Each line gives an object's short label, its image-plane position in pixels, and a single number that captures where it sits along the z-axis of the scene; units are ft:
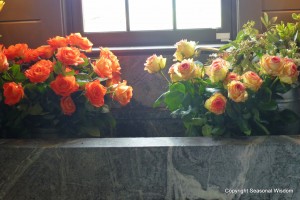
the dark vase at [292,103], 2.95
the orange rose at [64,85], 2.85
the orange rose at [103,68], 3.07
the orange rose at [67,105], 2.95
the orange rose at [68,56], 2.99
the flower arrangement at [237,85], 2.60
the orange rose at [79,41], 3.25
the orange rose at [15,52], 3.21
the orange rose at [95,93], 2.88
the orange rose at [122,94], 3.06
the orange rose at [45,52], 3.22
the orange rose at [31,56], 3.21
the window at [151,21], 4.12
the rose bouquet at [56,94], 2.89
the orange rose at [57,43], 3.25
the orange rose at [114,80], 3.27
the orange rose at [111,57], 3.27
